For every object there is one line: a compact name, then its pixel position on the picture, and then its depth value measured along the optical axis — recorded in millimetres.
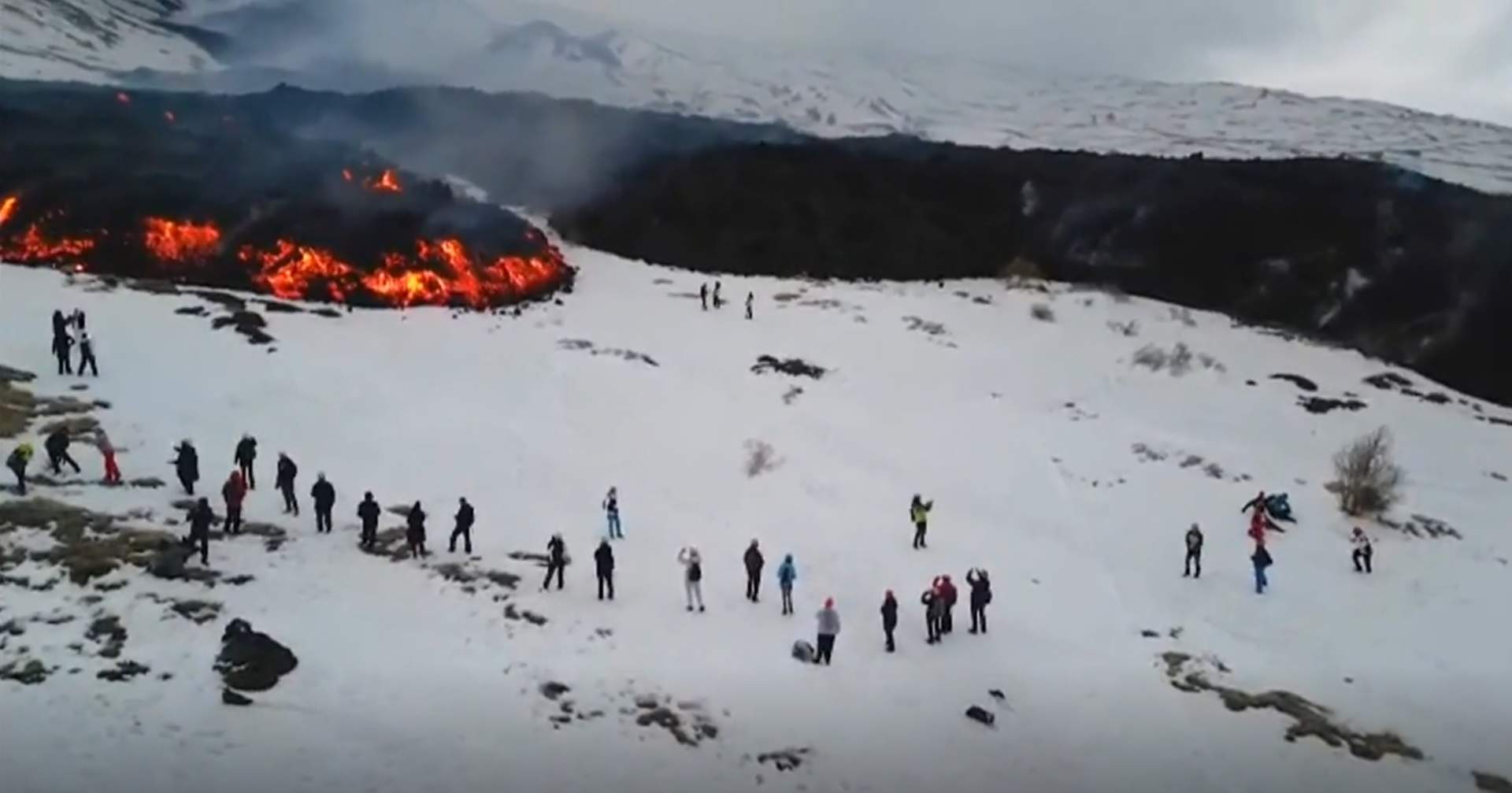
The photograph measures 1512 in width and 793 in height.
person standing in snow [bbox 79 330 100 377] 27781
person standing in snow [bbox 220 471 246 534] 18828
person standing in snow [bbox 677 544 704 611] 18406
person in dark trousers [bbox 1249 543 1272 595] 21547
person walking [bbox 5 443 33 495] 19406
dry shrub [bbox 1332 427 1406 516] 27547
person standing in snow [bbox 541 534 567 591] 18531
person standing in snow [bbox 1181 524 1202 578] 22344
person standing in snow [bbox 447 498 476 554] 19875
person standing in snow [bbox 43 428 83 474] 20719
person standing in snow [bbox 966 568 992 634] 18484
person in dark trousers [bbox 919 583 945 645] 17922
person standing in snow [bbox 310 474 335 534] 19562
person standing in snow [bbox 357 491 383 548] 19203
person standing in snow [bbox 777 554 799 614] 18688
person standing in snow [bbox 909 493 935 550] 23344
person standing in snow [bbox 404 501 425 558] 19094
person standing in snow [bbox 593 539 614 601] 18359
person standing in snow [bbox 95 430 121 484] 20953
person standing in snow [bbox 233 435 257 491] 21672
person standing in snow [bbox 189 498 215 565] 17234
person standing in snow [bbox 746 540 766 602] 19125
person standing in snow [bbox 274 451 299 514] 20547
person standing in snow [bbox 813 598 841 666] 16562
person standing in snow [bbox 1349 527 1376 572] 23422
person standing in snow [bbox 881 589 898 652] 17422
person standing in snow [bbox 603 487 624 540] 22438
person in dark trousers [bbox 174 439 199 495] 20703
